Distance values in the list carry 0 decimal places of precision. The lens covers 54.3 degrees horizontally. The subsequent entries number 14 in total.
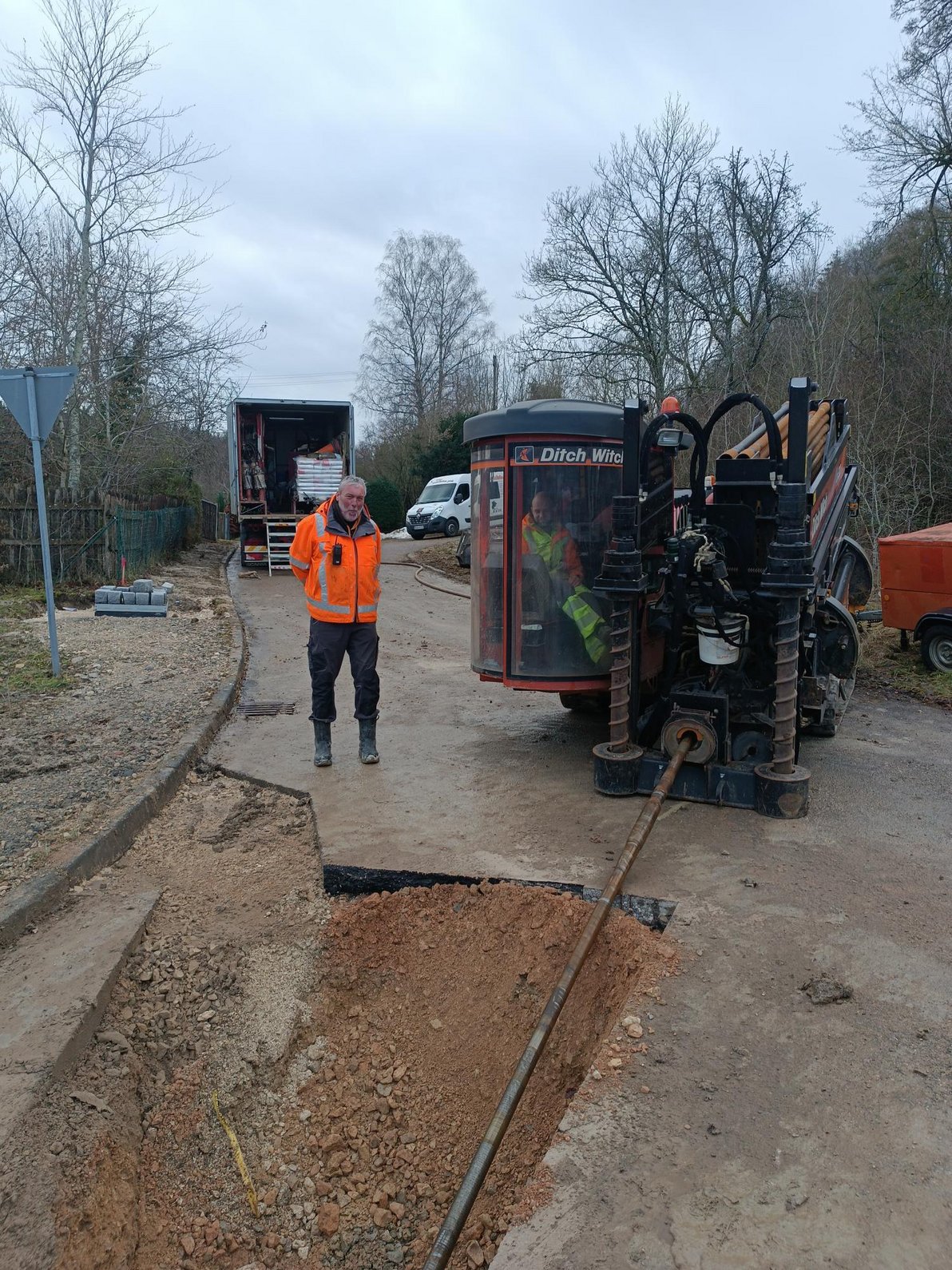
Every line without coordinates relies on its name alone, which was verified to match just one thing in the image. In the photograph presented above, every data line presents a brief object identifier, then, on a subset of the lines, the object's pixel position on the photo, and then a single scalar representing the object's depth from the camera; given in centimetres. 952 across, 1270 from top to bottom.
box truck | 1945
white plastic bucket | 535
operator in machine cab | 592
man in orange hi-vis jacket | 626
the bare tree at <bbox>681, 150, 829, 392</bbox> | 2458
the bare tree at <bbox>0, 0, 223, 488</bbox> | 1806
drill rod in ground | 248
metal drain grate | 810
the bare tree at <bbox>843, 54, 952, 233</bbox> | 1764
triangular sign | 807
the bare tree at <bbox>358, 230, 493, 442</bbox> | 5503
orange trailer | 912
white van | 2808
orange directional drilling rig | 517
